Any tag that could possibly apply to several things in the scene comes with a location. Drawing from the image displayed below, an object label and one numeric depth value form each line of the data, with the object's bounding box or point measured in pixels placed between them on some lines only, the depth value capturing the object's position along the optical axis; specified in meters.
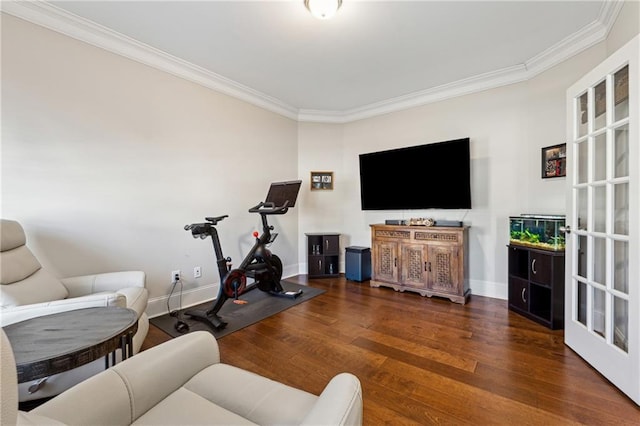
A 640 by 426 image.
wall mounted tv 3.36
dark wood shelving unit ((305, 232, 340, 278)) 4.34
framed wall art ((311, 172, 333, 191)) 4.63
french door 1.61
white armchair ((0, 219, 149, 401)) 1.52
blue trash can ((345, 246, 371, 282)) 4.09
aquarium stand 2.48
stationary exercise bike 2.69
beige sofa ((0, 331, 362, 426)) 0.81
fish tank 2.53
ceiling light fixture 2.04
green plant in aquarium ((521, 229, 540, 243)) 2.73
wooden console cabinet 3.21
